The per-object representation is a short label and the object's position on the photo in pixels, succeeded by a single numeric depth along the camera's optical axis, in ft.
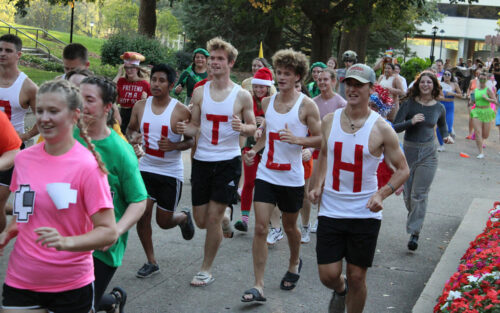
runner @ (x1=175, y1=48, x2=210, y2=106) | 35.17
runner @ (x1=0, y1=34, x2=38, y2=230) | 21.29
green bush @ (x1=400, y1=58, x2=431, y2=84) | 100.22
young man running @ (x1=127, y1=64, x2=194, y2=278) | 20.90
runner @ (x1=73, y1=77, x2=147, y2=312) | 13.16
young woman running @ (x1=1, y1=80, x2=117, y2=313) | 10.58
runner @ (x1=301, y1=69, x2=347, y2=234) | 28.14
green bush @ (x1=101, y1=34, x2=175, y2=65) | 81.20
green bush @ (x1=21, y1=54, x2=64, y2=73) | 103.93
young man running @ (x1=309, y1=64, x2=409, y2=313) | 16.28
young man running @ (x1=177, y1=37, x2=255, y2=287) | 21.22
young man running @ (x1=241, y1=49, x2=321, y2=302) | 20.39
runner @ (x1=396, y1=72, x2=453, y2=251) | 26.73
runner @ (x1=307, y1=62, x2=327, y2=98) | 32.68
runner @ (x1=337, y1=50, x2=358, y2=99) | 43.80
